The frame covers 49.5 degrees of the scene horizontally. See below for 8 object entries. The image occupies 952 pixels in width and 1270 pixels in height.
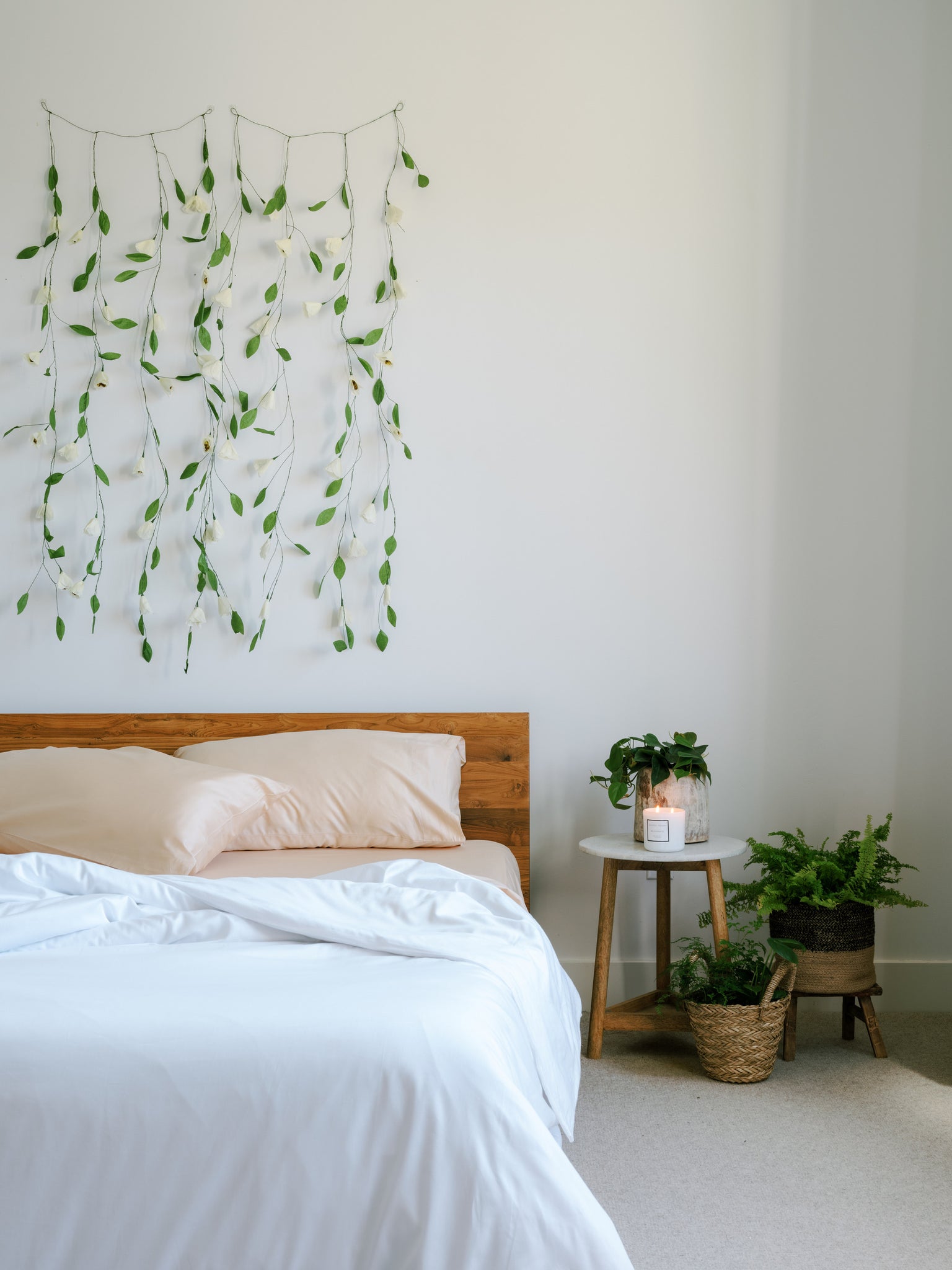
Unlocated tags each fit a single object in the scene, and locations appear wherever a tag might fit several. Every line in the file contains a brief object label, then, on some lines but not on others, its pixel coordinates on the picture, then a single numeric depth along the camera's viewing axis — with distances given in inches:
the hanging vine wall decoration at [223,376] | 109.8
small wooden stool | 93.0
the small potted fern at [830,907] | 93.4
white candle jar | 92.6
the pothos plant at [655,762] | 97.0
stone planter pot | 96.7
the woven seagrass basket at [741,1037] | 87.0
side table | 92.3
